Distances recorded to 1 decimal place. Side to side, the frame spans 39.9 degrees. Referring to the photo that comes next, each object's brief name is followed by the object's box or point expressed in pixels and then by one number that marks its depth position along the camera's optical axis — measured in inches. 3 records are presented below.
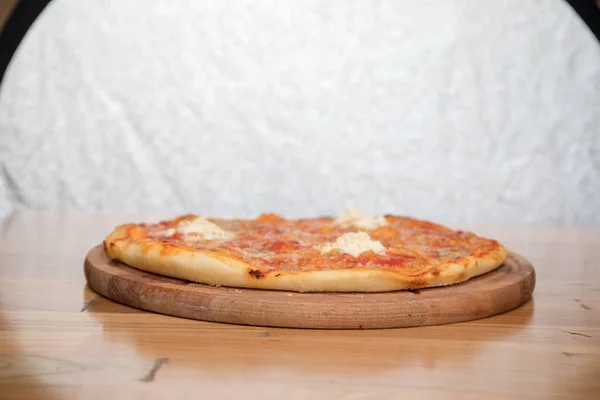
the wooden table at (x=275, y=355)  41.3
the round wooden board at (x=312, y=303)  53.0
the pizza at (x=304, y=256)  55.7
